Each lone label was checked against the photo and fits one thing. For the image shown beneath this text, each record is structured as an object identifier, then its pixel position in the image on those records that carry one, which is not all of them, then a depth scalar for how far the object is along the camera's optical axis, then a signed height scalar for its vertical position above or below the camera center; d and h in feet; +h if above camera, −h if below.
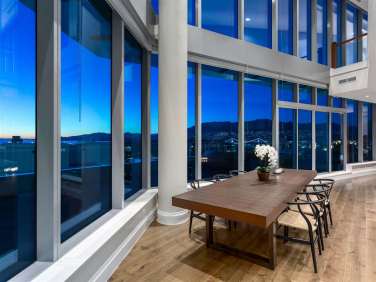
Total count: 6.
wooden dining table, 7.16 -2.01
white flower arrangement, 11.66 -0.75
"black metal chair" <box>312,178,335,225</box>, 9.96 -2.02
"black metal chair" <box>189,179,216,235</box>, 11.00 -3.39
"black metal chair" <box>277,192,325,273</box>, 8.22 -2.92
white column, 12.19 +1.94
